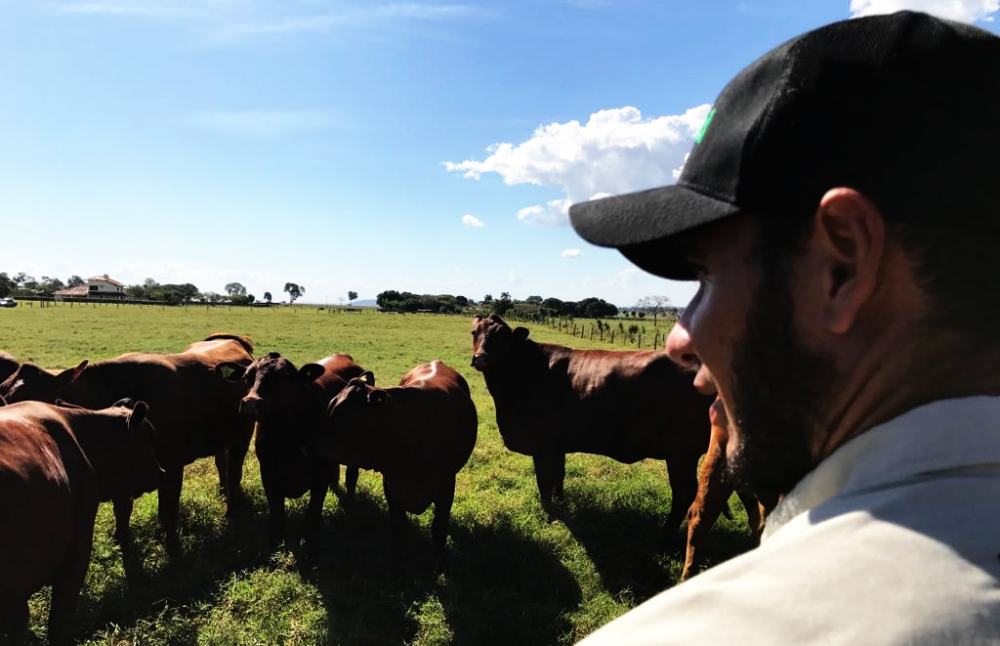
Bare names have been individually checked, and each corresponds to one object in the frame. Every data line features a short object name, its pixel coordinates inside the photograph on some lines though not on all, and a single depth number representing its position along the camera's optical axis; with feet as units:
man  2.02
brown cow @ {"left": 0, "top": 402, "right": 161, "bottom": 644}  11.69
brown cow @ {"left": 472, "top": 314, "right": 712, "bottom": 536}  22.31
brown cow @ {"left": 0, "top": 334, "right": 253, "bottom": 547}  19.16
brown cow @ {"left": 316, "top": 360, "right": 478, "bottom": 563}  18.60
